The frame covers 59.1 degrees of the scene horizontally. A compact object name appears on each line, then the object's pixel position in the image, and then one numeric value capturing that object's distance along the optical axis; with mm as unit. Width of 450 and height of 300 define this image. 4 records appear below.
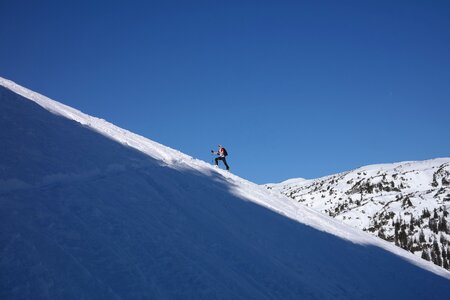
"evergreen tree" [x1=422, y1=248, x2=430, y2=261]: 103375
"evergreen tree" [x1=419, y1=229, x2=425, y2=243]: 119450
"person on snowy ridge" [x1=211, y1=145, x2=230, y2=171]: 29339
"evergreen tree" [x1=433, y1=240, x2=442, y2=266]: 101694
